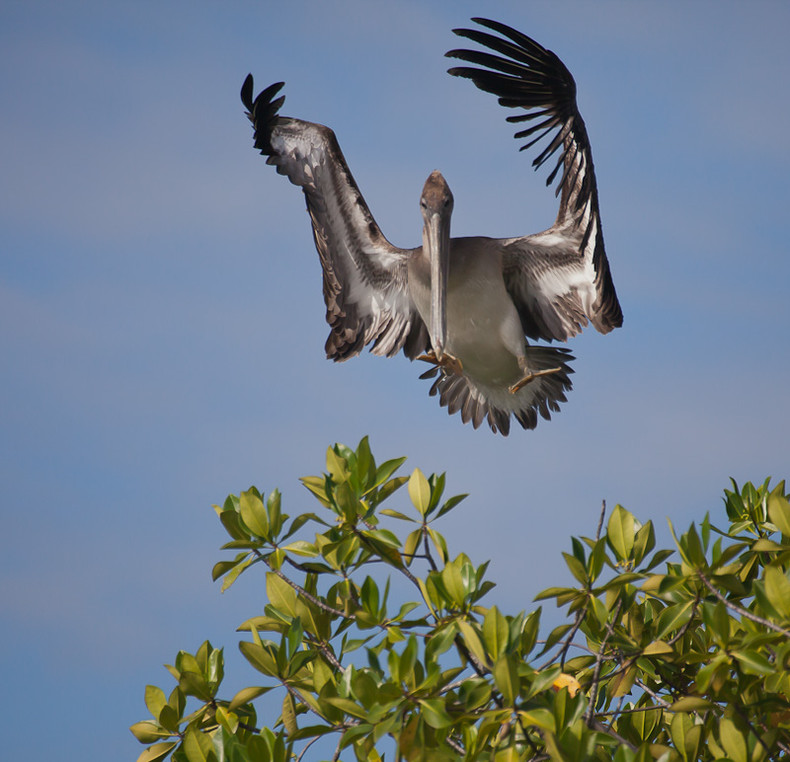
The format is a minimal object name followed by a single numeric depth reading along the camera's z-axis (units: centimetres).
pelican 1187
